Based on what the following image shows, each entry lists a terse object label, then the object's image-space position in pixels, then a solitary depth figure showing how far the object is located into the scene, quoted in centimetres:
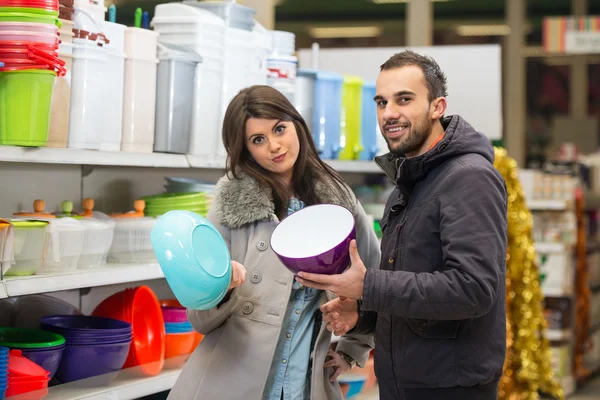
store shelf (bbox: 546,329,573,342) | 654
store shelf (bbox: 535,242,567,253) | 640
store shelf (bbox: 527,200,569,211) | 645
